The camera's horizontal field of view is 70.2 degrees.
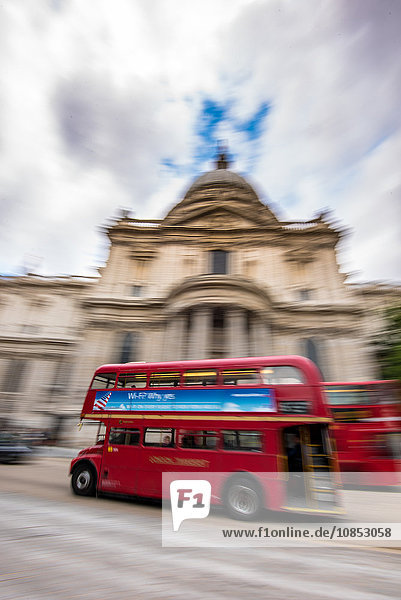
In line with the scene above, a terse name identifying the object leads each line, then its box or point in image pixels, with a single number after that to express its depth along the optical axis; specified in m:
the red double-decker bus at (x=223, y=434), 5.93
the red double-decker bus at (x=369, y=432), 9.88
